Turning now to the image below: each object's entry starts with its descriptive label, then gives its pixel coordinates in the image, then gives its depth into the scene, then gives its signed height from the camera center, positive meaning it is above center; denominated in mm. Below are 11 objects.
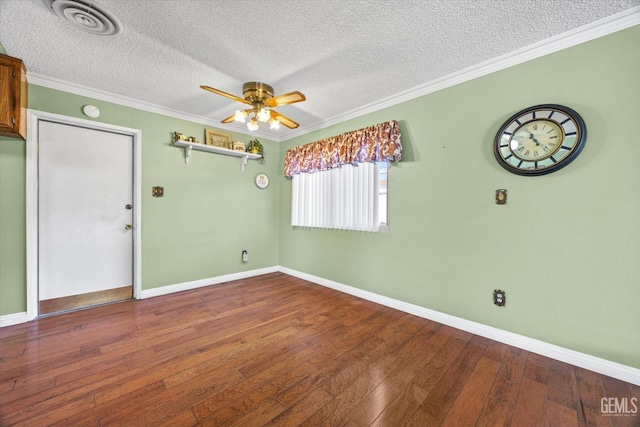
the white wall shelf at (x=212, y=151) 3340 +884
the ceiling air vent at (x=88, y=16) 1622 +1376
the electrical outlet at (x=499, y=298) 2178 -779
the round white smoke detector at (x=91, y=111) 2768 +1111
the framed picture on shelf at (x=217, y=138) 3666 +1094
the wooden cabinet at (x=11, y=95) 2045 +961
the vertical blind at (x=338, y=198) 3141 +177
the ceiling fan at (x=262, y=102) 2275 +1037
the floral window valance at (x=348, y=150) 2840 +830
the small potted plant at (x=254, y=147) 4047 +1045
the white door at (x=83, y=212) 2654 -65
